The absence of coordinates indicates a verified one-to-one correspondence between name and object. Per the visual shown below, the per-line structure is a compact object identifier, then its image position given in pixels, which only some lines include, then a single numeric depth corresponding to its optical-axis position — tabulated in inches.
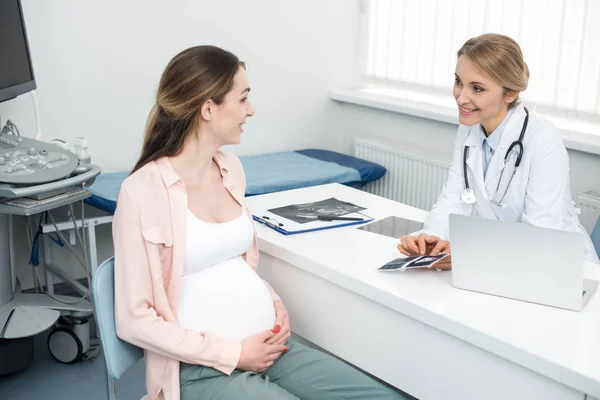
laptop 55.4
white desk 52.4
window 116.5
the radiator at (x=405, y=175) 139.8
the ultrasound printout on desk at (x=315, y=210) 82.2
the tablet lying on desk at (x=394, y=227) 78.9
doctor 77.7
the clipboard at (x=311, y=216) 78.7
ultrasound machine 87.0
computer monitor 98.0
